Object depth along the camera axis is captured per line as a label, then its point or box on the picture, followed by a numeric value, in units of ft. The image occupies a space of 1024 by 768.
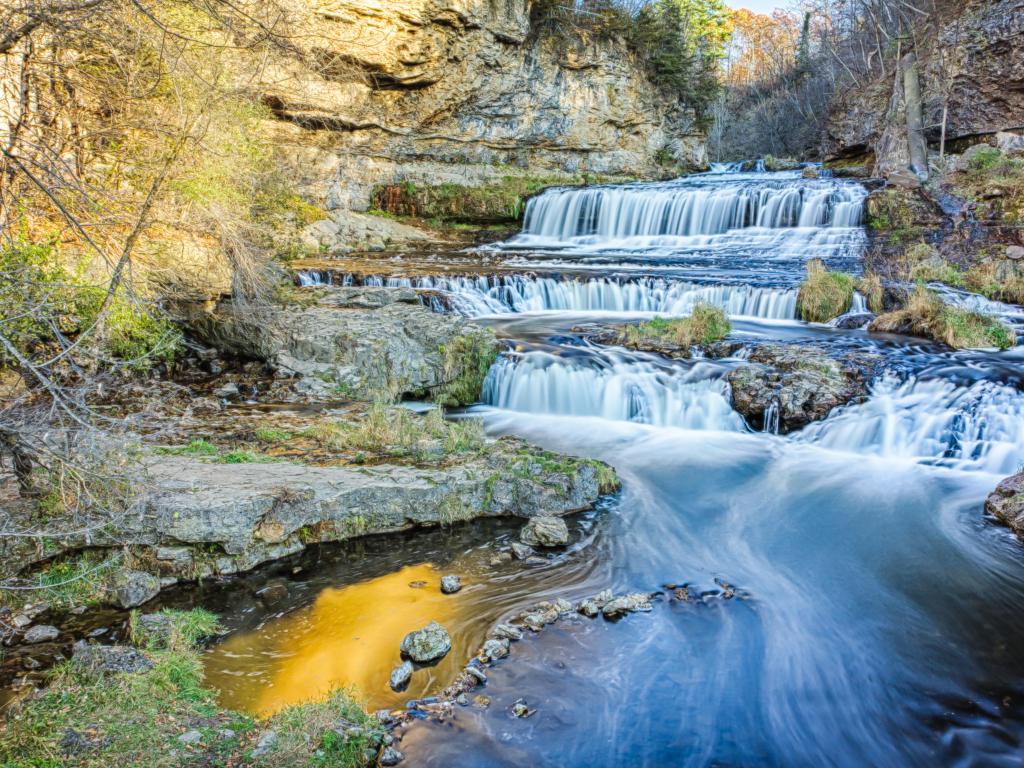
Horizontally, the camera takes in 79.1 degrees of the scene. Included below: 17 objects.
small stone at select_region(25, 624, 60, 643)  11.81
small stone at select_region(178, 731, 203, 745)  9.07
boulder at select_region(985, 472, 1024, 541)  18.02
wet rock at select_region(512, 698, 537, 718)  11.00
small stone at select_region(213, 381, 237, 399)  24.09
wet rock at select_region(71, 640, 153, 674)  10.20
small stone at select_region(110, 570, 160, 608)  13.28
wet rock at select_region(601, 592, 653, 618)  14.15
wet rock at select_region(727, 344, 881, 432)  25.70
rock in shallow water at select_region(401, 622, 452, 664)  12.13
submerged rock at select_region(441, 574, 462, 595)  14.65
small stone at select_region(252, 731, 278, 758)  9.09
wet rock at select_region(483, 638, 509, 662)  12.36
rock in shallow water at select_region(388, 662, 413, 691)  11.44
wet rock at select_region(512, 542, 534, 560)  16.12
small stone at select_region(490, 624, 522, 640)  12.99
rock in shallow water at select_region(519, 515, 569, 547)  16.66
